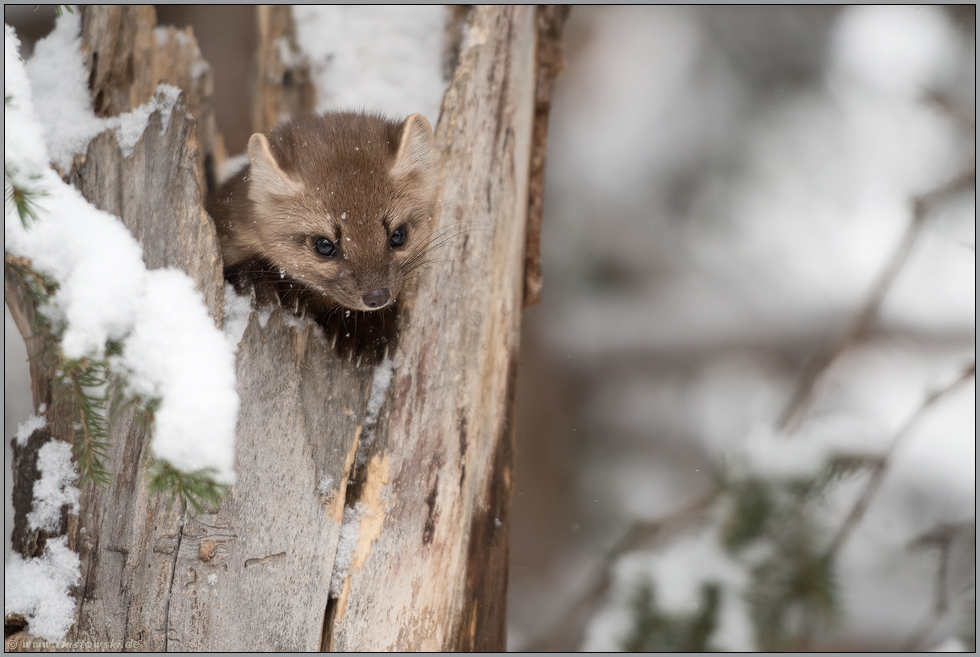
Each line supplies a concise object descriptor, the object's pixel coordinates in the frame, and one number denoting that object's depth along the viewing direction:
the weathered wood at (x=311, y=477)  5.57
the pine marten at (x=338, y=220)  5.61
